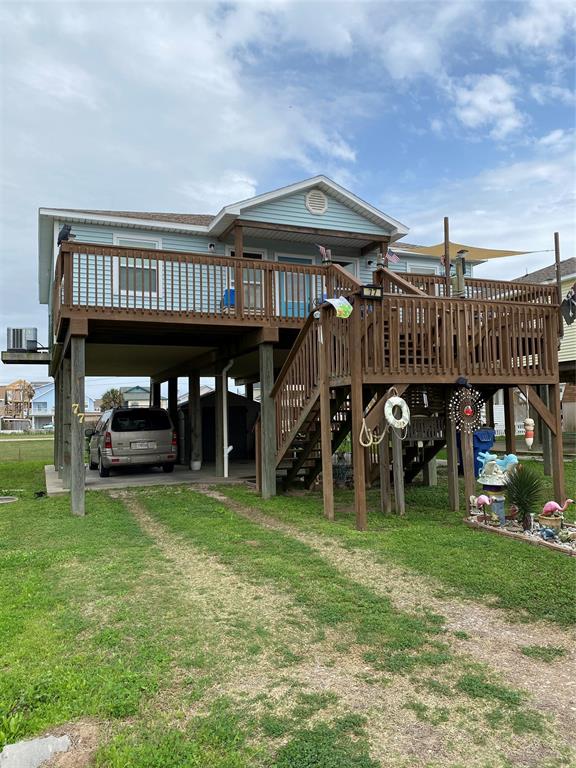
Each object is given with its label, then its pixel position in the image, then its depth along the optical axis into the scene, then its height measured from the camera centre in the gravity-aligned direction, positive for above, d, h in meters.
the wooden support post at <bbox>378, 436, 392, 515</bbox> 8.30 -1.06
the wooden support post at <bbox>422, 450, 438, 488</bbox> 11.29 -1.42
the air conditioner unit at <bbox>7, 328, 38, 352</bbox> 17.47 +2.31
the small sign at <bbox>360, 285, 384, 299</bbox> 7.12 +1.46
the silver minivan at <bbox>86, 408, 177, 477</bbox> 12.95 -0.66
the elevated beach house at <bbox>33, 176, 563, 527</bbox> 7.68 +1.45
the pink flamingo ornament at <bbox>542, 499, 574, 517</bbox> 6.48 -1.23
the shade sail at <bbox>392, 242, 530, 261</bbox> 13.73 +3.83
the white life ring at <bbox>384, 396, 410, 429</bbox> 7.19 -0.08
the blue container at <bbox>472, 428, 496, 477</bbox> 10.68 -0.69
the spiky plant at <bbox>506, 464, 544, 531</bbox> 6.86 -1.12
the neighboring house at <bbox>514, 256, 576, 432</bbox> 16.87 +1.65
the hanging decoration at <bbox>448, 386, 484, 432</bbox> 7.91 -0.06
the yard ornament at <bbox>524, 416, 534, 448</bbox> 7.89 -0.38
